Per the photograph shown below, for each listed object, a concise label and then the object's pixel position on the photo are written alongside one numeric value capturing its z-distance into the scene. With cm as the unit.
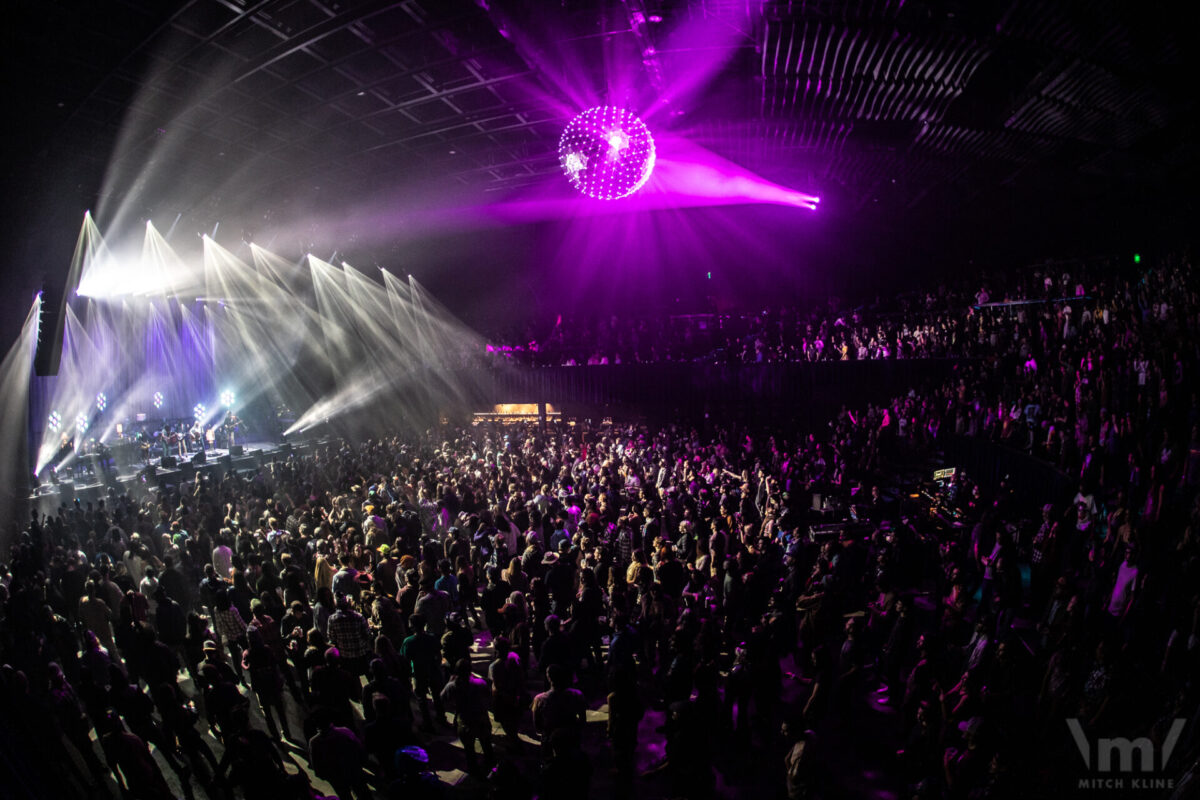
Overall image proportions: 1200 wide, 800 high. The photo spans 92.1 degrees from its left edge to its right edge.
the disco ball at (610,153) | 742
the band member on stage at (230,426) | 2152
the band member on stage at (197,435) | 2016
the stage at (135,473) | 1512
